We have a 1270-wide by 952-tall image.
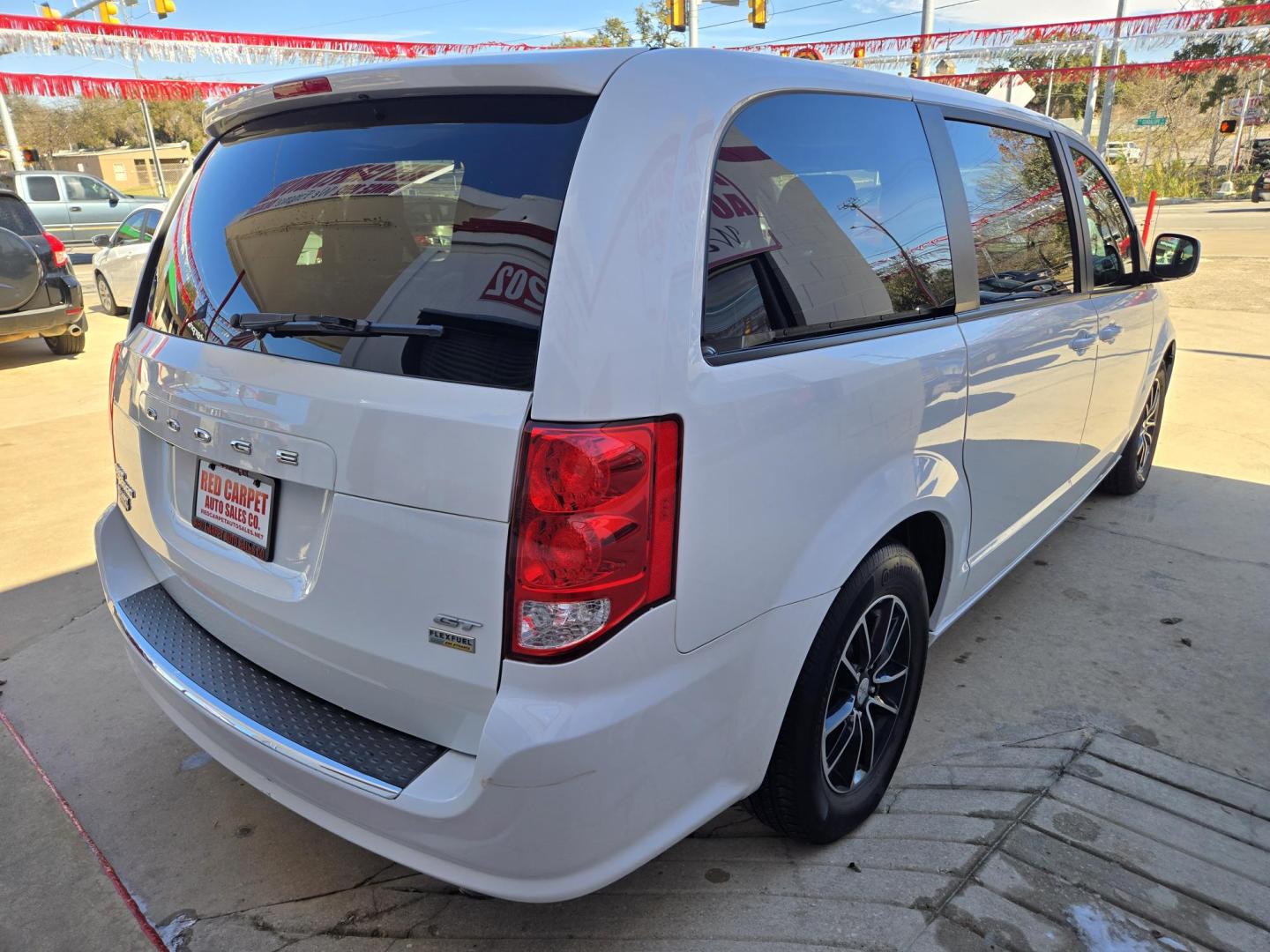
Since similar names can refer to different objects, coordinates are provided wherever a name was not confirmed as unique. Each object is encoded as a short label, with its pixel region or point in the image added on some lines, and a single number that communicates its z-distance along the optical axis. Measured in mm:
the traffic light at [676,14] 17094
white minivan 1516
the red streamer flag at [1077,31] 15836
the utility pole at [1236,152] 43153
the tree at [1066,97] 50028
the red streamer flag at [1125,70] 16875
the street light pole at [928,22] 20547
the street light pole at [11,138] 25141
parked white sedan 10852
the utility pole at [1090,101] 27541
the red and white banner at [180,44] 16078
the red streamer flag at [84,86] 17000
